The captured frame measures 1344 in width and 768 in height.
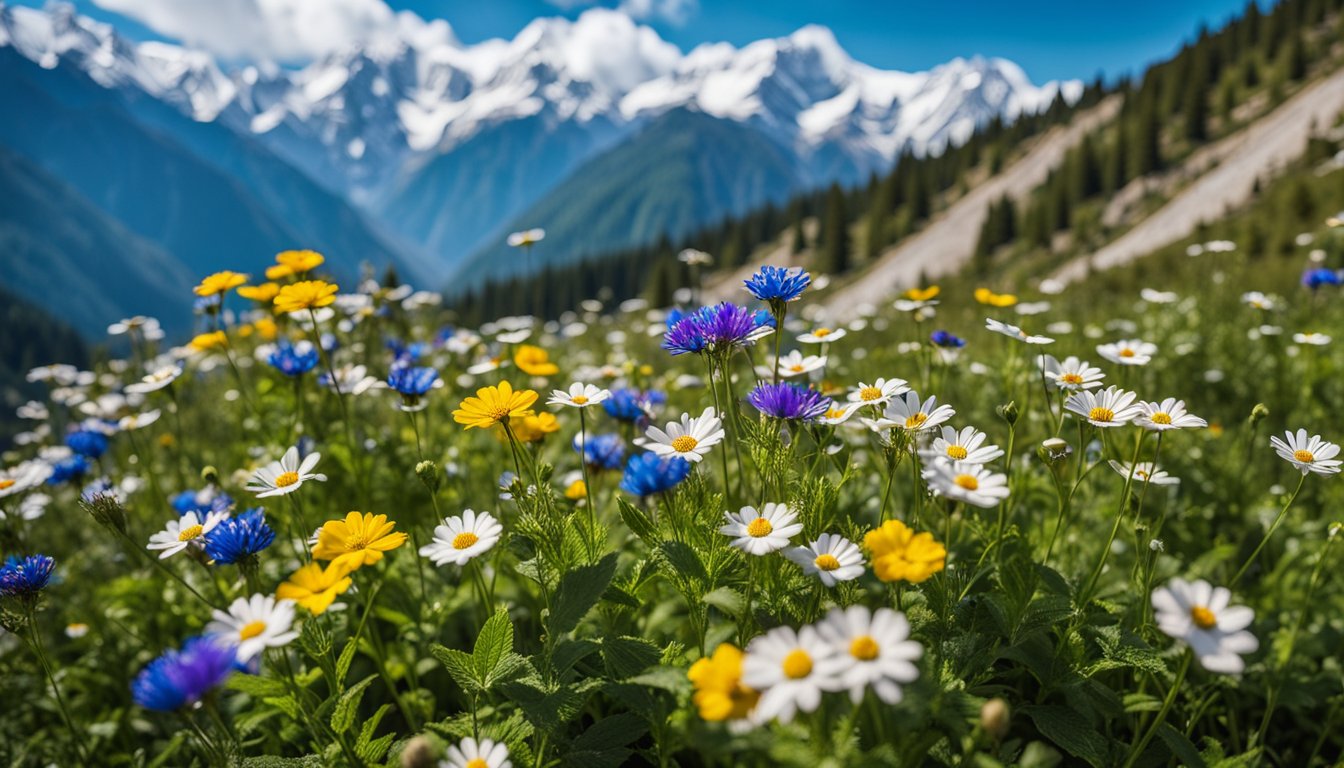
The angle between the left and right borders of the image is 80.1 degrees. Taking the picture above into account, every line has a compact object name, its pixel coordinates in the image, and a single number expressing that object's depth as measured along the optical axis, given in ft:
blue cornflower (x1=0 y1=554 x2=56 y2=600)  1.60
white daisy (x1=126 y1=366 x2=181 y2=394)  2.36
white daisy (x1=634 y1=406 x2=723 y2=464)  1.48
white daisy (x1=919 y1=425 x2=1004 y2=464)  1.44
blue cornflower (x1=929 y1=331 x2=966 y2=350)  2.50
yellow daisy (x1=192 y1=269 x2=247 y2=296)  2.41
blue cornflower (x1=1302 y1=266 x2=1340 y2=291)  3.92
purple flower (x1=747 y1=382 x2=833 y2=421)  1.53
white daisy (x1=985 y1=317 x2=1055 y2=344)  1.83
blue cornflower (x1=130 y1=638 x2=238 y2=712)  1.07
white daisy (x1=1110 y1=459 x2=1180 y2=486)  1.62
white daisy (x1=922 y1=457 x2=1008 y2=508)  1.18
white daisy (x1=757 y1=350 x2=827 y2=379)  1.89
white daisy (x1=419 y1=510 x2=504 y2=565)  1.38
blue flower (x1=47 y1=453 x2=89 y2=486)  2.68
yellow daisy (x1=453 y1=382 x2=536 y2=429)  1.55
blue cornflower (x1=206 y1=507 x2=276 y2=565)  1.53
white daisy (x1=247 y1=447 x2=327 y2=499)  1.63
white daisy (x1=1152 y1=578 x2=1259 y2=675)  0.98
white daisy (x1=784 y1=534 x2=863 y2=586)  1.20
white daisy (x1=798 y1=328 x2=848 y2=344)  1.96
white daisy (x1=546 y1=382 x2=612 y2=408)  1.64
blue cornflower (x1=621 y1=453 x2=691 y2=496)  1.61
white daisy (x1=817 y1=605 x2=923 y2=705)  0.94
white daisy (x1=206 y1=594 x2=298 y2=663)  1.16
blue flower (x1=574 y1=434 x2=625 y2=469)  2.41
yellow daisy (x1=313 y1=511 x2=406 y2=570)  1.34
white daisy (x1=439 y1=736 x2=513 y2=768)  1.25
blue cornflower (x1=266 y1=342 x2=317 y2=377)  2.47
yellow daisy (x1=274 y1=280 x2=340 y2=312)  1.95
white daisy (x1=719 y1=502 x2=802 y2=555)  1.26
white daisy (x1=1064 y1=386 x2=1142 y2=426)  1.51
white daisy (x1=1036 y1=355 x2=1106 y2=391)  1.72
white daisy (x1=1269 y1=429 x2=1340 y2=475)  1.44
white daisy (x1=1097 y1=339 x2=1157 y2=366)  1.87
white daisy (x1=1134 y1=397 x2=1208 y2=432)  1.44
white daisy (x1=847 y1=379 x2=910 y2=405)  1.59
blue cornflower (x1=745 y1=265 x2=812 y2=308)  1.64
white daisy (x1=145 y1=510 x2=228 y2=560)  1.62
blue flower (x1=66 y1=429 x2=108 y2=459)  2.82
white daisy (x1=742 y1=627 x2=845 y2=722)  0.94
